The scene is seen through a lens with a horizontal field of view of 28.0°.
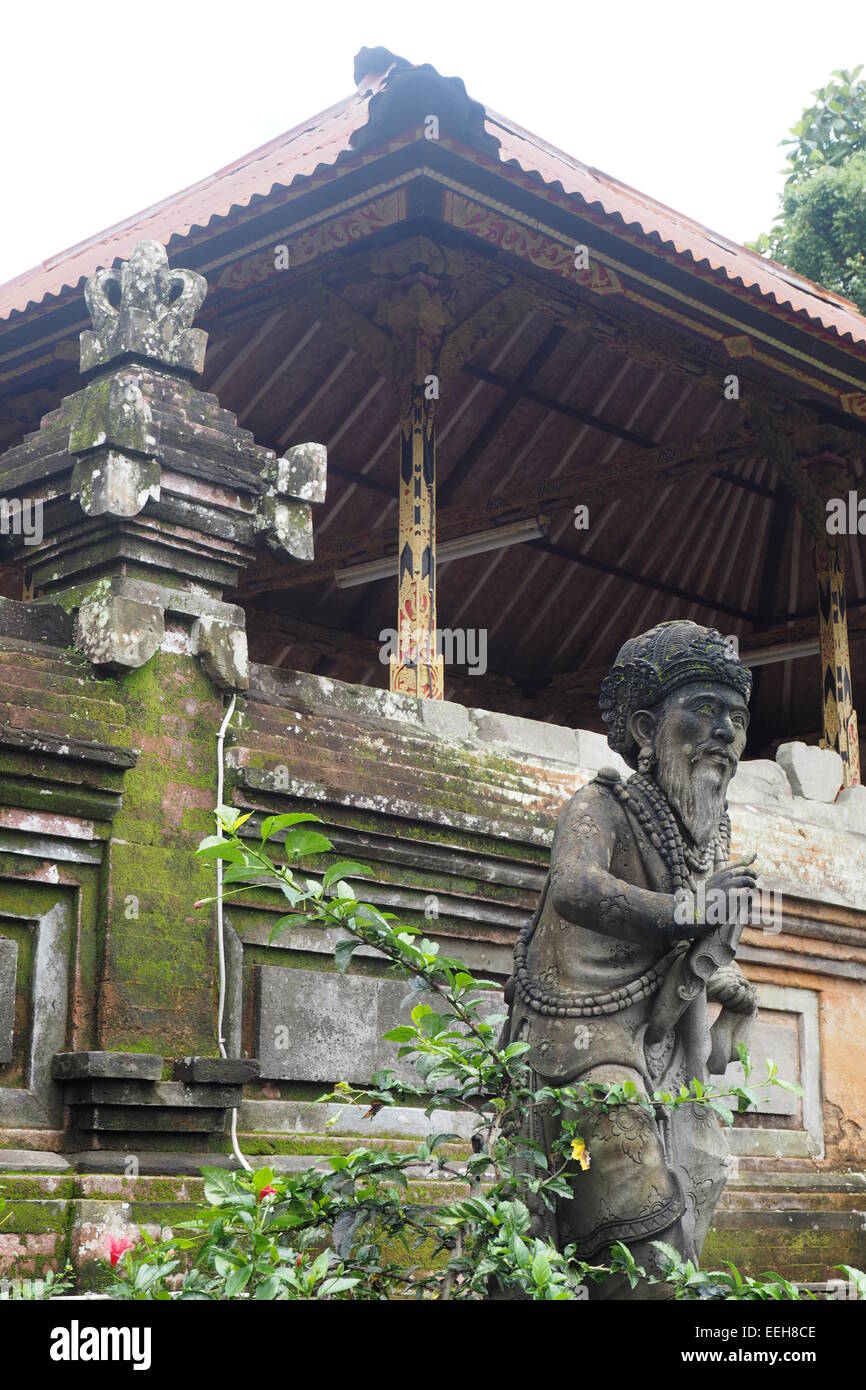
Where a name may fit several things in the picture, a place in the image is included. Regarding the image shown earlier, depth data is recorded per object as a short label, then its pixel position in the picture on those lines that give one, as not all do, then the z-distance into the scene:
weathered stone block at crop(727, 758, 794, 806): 9.03
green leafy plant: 3.85
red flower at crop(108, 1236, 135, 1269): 4.57
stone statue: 4.35
